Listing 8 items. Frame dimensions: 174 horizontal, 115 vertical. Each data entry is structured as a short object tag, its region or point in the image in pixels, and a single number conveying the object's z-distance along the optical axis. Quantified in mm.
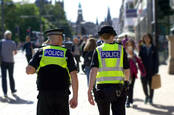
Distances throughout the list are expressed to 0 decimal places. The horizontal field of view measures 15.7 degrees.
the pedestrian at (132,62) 15457
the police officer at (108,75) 8202
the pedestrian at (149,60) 15636
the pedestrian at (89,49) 15790
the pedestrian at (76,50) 32884
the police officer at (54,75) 7780
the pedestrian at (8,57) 18464
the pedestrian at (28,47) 28342
